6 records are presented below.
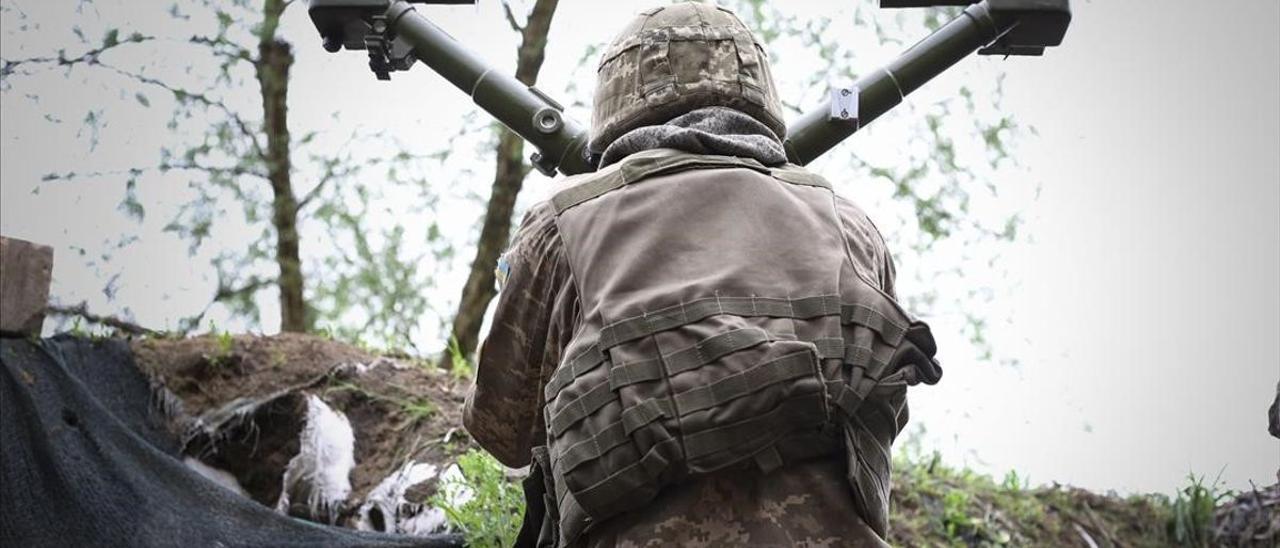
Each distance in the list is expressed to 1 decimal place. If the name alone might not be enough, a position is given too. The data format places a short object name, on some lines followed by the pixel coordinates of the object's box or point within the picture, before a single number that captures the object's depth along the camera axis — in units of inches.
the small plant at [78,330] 207.1
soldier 101.4
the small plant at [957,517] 217.9
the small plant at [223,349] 223.3
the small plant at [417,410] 214.8
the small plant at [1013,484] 238.1
